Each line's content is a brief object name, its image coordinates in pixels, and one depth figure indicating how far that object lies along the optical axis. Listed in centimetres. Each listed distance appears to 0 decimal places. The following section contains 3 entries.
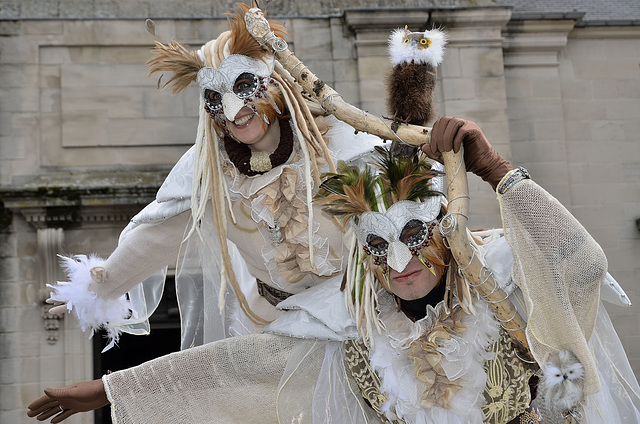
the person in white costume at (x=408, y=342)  343
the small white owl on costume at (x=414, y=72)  375
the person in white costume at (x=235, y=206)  418
